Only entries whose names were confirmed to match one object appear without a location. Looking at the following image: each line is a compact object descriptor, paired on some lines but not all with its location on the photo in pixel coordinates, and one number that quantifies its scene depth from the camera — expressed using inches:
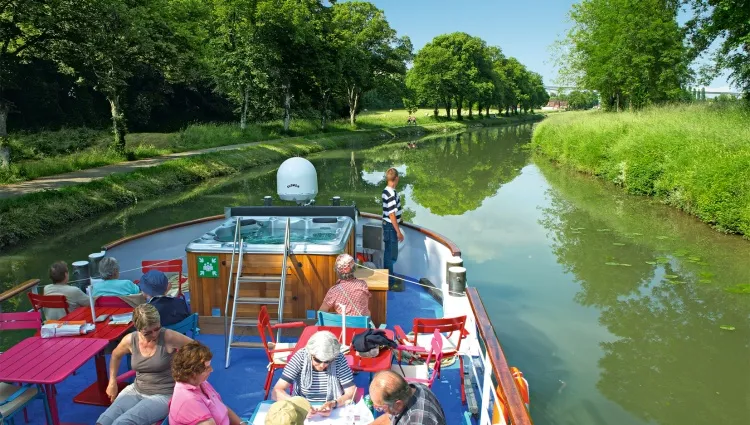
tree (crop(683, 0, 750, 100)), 690.8
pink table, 152.2
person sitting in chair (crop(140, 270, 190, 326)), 187.0
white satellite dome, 323.9
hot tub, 239.6
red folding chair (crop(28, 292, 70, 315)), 203.3
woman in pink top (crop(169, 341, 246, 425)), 131.3
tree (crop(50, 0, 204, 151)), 749.9
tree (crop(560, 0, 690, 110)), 1129.4
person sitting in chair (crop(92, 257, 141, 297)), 221.1
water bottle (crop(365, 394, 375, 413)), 161.3
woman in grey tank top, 149.6
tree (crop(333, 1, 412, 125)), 1801.2
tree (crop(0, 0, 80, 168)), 640.4
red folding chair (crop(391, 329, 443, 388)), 181.0
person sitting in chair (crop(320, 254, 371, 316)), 204.1
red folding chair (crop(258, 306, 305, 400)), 185.0
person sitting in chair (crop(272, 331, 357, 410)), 149.6
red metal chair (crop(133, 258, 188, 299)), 279.9
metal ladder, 227.1
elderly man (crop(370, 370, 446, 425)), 123.5
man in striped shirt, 306.0
